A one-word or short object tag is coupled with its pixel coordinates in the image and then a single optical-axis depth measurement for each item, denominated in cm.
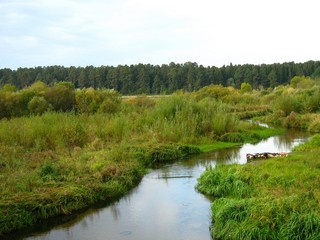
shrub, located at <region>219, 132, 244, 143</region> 2286
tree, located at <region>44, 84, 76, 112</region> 2845
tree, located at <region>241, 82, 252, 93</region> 7181
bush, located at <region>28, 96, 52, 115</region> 2664
